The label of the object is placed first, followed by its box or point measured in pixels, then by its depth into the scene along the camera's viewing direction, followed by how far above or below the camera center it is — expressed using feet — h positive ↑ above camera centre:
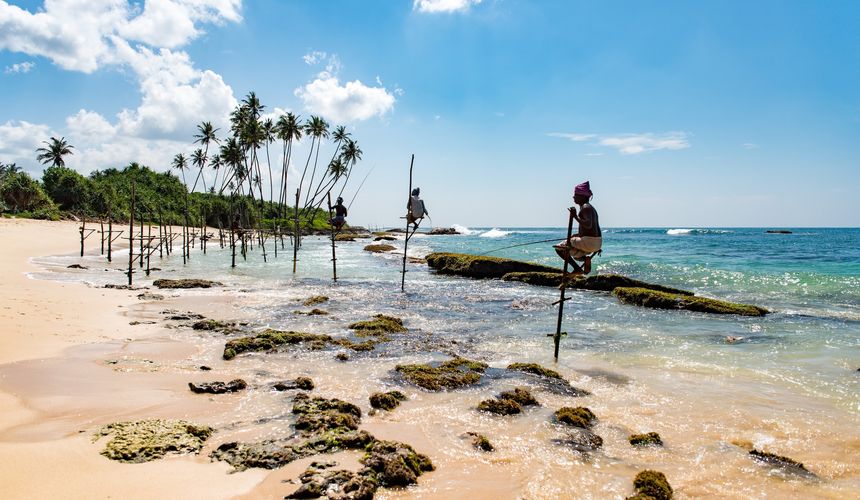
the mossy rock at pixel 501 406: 21.83 -8.49
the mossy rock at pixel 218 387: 22.13 -8.12
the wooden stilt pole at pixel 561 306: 30.95 -5.30
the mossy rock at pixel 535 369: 28.03 -8.64
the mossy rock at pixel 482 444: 17.83 -8.41
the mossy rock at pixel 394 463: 14.70 -7.92
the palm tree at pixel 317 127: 160.04 +34.90
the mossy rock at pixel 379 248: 148.36 -6.68
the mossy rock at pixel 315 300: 52.16 -8.74
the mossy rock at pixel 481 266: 80.89 -6.39
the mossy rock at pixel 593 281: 64.69 -7.21
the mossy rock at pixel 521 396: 23.04 -8.45
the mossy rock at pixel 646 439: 18.96 -8.55
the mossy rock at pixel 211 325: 37.17 -8.47
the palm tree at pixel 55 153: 212.23 +30.57
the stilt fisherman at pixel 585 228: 28.66 +0.39
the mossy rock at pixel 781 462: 17.11 -8.65
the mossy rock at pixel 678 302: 49.14 -7.59
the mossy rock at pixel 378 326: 38.32 -8.69
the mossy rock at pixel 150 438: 15.16 -7.75
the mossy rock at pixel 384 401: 21.68 -8.35
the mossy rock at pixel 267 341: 30.53 -8.36
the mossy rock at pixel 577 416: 20.52 -8.42
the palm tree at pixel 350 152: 182.70 +30.20
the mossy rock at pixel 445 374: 25.41 -8.57
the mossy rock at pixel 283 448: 15.39 -8.03
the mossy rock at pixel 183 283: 59.88 -8.21
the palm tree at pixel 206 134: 178.20 +34.95
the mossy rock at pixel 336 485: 13.51 -7.93
